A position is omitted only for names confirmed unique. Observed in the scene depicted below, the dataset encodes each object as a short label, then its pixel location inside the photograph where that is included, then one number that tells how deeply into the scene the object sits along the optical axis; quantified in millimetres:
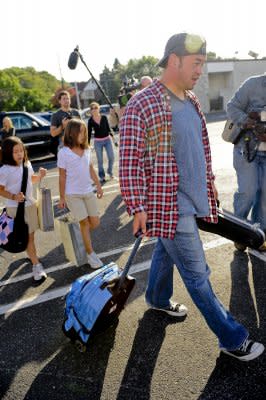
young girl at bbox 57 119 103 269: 3877
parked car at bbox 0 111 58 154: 11992
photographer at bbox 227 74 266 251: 3572
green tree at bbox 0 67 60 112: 55750
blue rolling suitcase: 2588
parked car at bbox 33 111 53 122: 16828
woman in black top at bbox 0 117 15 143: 9555
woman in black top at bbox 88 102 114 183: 7940
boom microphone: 6906
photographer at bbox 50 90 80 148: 6234
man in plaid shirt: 2113
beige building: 34781
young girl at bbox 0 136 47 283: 3695
